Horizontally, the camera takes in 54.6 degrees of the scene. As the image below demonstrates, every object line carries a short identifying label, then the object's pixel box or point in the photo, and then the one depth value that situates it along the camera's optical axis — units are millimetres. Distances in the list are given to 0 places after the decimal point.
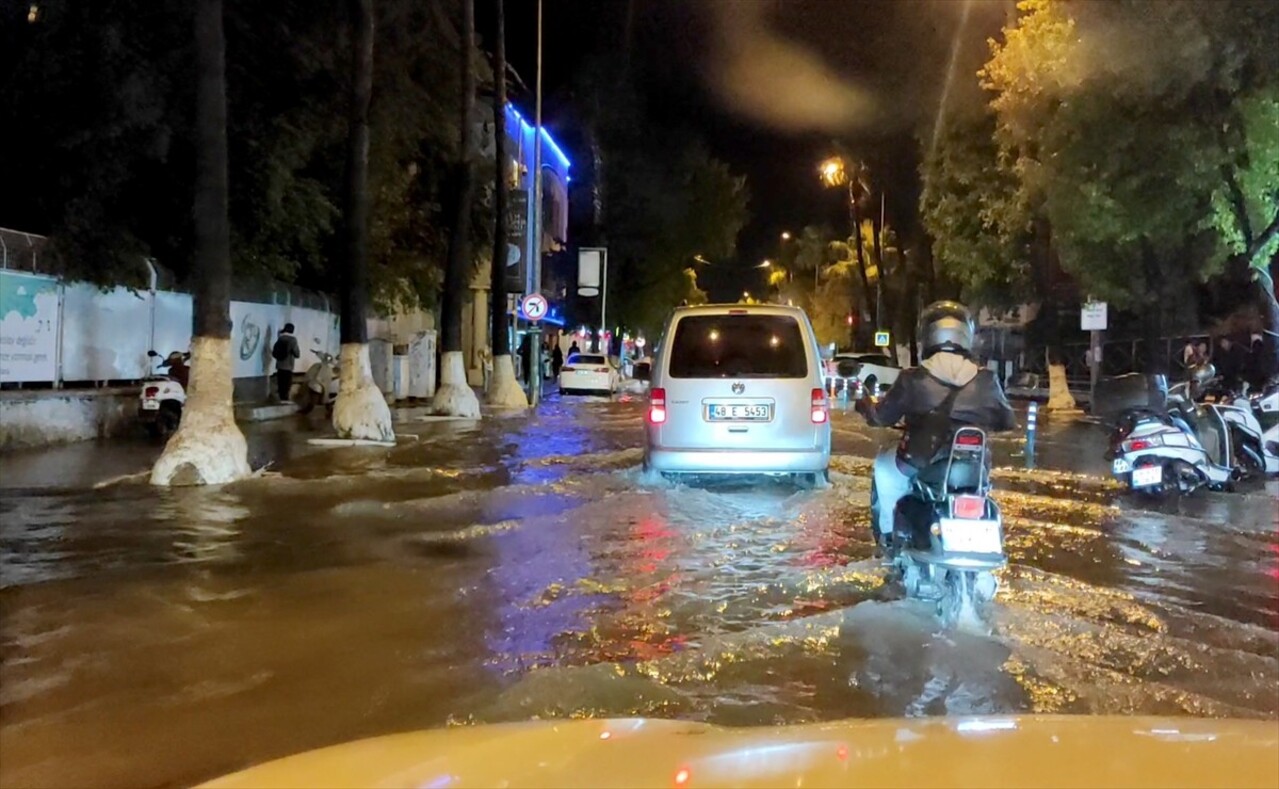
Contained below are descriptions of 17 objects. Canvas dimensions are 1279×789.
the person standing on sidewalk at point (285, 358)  23125
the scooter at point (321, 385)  23891
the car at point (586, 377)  38656
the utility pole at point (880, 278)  52125
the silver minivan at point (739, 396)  11961
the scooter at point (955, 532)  6672
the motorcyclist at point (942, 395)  7133
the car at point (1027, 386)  41031
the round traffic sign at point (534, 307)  29234
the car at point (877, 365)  38050
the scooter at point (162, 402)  17516
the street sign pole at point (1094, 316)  28156
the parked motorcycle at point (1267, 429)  13711
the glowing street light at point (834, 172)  51469
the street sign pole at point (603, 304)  45744
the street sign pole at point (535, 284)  30422
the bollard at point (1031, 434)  16609
